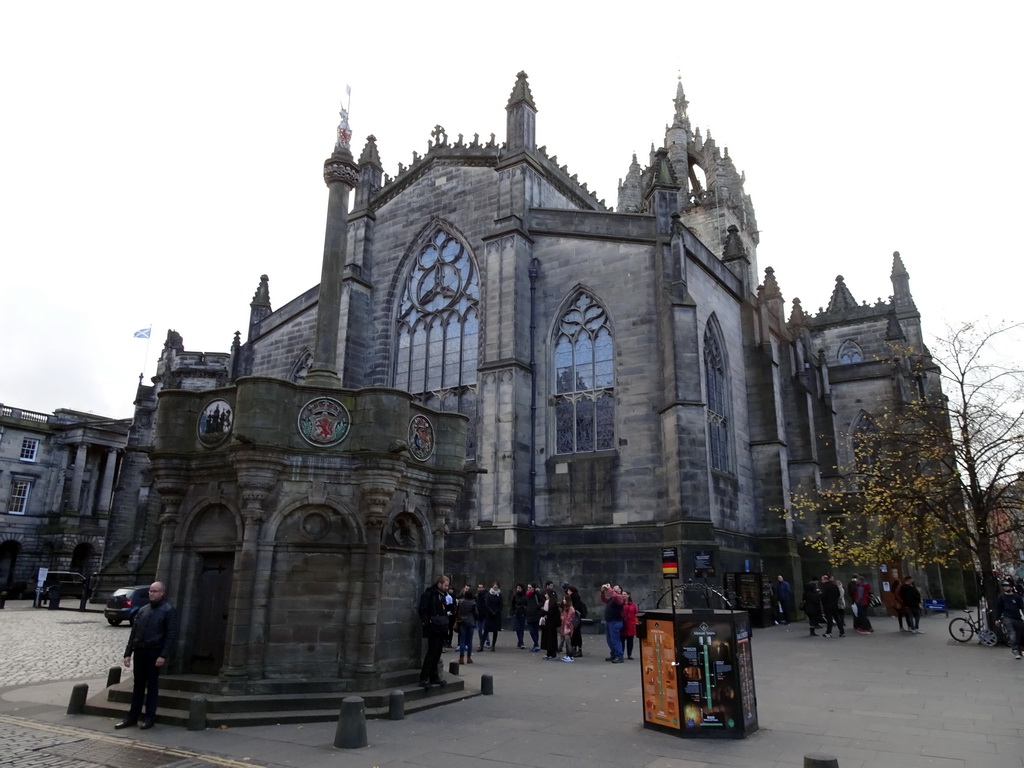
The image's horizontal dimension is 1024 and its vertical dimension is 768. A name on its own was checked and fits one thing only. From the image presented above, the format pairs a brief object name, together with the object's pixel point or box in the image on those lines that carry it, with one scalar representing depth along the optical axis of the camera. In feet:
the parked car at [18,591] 151.71
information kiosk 26.55
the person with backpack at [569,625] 51.01
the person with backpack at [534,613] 57.93
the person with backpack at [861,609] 68.54
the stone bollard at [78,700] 30.78
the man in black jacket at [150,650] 28.09
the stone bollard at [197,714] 27.48
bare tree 60.49
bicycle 55.72
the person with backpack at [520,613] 59.40
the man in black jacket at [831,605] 64.69
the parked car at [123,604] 79.20
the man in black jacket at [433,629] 33.42
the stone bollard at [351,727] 24.85
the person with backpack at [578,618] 52.03
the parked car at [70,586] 142.31
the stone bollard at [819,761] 19.04
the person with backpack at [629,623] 50.55
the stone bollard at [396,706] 29.39
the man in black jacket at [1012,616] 48.91
